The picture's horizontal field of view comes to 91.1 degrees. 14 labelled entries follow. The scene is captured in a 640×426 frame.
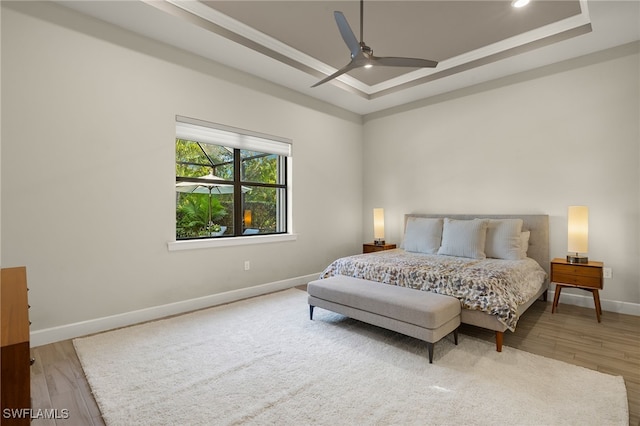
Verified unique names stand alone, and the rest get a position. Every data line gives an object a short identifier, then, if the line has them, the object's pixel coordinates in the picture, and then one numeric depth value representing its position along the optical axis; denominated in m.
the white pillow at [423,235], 4.25
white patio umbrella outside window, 3.73
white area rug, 1.80
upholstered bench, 2.43
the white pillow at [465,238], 3.79
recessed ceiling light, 2.96
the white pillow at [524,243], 3.76
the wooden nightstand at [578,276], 3.17
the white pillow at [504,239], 3.71
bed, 2.66
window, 3.75
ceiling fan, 2.61
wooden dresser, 0.88
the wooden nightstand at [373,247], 5.03
